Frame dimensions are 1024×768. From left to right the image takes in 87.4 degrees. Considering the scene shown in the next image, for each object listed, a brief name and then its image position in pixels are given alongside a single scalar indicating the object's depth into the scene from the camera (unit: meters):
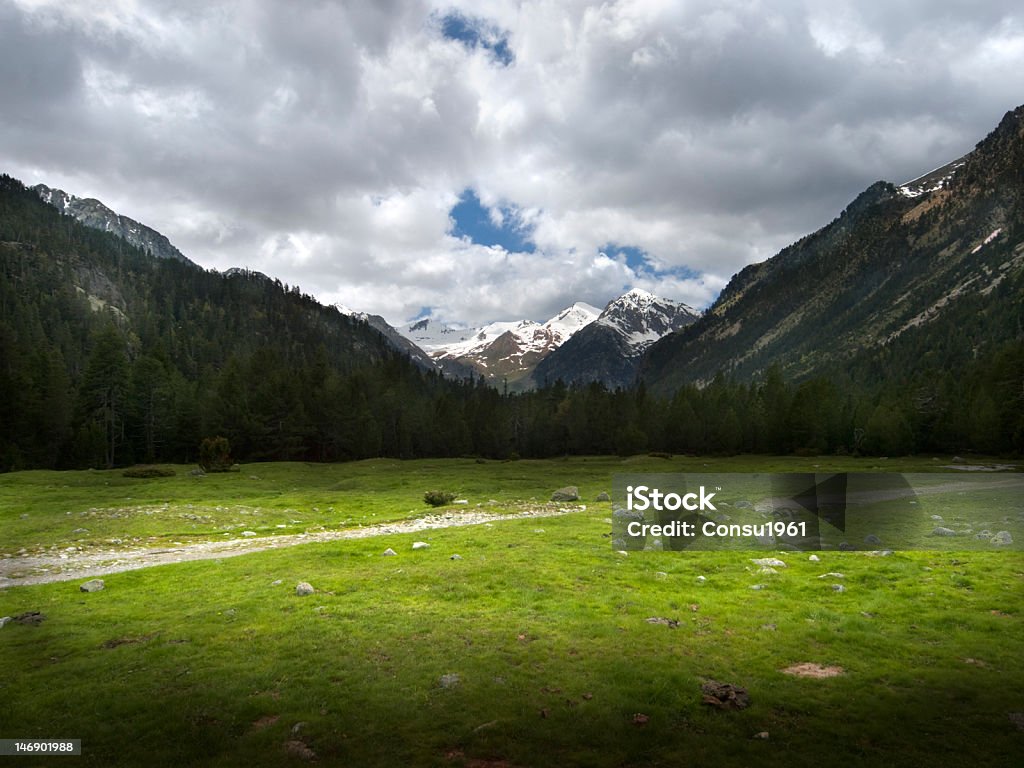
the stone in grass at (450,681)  11.84
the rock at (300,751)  9.34
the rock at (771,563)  21.59
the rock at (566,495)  49.76
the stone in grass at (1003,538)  25.22
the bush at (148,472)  60.80
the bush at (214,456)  68.56
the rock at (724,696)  10.95
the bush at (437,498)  46.25
